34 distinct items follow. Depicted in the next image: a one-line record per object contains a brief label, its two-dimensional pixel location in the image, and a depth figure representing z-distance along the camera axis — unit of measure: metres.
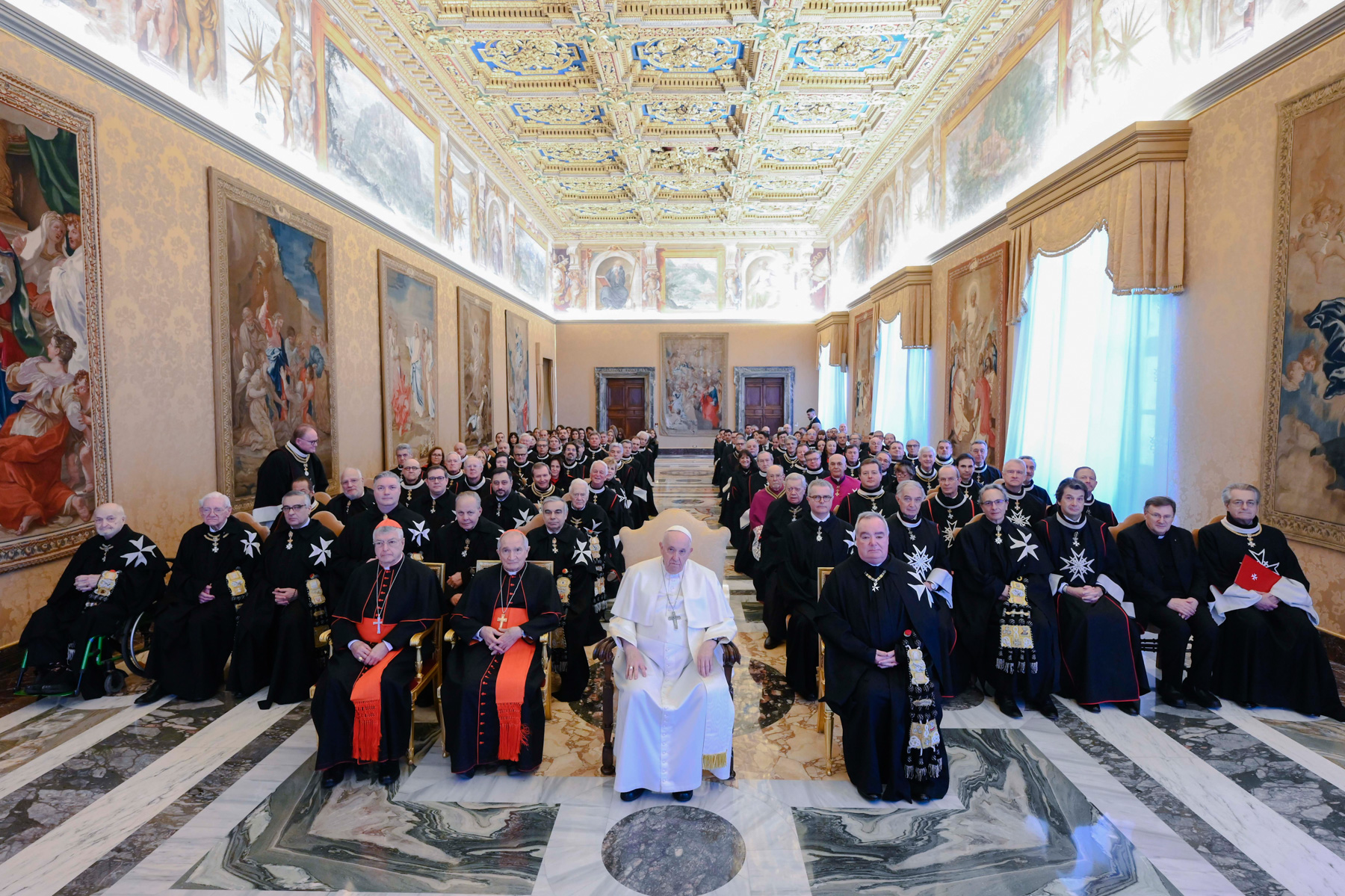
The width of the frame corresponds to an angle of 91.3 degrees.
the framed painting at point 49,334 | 4.53
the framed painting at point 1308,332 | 4.66
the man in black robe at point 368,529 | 5.22
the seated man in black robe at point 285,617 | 4.79
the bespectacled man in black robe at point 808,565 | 4.95
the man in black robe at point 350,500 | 6.04
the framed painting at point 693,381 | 23.19
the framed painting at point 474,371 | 13.59
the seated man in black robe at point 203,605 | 4.77
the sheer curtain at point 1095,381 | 6.47
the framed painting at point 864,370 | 16.53
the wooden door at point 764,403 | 23.72
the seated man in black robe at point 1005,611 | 4.60
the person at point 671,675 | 3.60
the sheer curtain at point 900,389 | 12.95
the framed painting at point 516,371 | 17.11
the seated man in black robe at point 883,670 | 3.56
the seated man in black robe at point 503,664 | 3.83
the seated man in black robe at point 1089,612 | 4.60
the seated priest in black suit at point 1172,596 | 4.70
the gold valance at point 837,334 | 19.11
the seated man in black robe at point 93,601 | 4.59
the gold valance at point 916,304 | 12.53
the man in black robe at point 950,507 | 6.09
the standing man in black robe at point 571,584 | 4.96
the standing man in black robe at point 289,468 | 6.95
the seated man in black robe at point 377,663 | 3.73
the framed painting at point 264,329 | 6.54
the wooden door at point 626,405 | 23.86
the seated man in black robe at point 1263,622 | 4.47
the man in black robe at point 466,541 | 5.53
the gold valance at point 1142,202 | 6.14
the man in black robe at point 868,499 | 6.12
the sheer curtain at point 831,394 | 20.00
